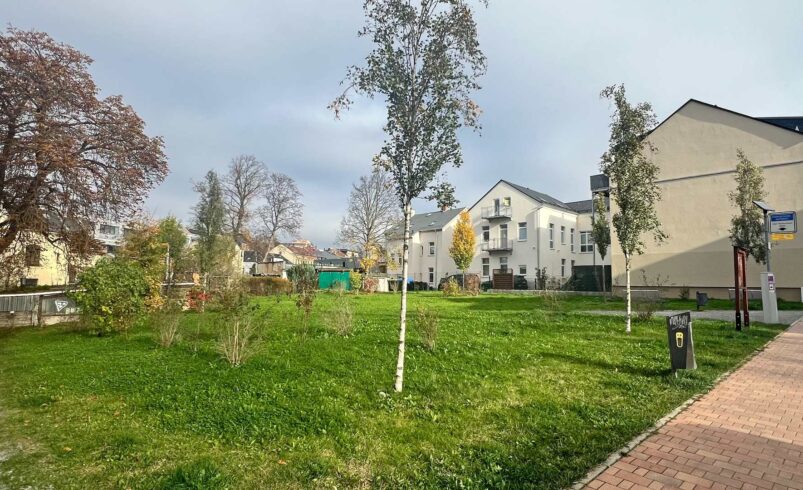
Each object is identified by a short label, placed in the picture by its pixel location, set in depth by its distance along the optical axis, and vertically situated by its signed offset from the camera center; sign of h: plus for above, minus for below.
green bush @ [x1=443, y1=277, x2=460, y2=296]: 29.55 -0.59
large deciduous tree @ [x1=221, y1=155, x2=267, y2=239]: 43.28 +8.09
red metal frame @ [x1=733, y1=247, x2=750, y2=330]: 11.60 +0.01
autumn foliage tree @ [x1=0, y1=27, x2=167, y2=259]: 12.34 +3.83
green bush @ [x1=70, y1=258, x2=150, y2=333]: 10.86 -0.54
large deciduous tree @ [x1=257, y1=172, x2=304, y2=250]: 46.69 +6.77
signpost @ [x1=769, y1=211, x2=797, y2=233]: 13.39 +1.93
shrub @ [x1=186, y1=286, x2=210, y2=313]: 14.90 -0.79
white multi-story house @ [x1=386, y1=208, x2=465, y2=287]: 48.69 +3.34
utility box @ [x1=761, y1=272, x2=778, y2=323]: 12.99 -0.43
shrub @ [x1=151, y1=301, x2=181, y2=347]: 9.02 -1.02
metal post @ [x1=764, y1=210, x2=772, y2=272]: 13.80 +1.71
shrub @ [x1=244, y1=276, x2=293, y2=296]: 29.27 -0.57
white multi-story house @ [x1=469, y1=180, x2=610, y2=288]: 40.81 +4.66
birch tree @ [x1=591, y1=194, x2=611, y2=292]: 27.73 +3.33
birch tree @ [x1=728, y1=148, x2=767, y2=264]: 17.78 +2.97
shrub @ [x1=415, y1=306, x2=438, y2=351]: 8.30 -0.95
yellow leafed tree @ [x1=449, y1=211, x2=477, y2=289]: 39.84 +3.17
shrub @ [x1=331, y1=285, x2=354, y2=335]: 9.95 -0.96
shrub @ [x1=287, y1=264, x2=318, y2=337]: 9.68 -0.52
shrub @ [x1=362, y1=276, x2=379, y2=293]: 33.88 -0.46
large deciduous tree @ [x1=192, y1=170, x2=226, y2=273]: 36.38 +5.63
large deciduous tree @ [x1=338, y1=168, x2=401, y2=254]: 45.12 +6.11
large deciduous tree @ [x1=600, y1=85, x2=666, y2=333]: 11.83 +3.00
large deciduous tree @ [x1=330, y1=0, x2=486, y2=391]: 5.95 +2.72
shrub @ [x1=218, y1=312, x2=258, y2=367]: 7.11 -1.05
